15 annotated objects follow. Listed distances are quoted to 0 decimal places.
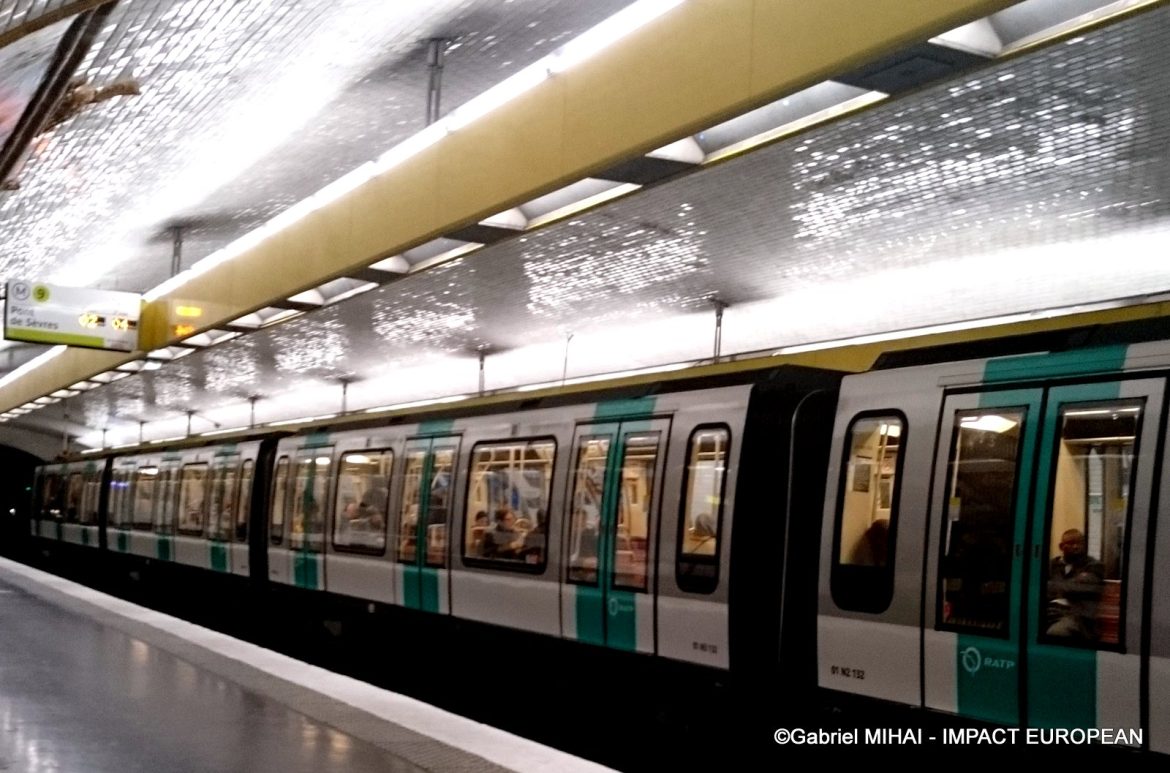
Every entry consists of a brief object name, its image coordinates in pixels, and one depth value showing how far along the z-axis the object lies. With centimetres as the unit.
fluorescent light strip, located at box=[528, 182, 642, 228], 784
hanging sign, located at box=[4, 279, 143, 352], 1431
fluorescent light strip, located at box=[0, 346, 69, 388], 2229
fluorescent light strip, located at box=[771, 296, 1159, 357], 1005
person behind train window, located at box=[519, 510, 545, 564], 1023
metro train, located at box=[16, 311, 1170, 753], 575
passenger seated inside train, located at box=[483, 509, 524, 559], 1064
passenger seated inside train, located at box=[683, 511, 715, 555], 839
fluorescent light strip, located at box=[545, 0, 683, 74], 713
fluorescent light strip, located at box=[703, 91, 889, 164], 597
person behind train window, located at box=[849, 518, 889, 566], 697
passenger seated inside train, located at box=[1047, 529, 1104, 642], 571
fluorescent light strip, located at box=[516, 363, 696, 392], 1485
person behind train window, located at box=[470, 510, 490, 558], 1121
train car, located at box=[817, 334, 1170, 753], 557
